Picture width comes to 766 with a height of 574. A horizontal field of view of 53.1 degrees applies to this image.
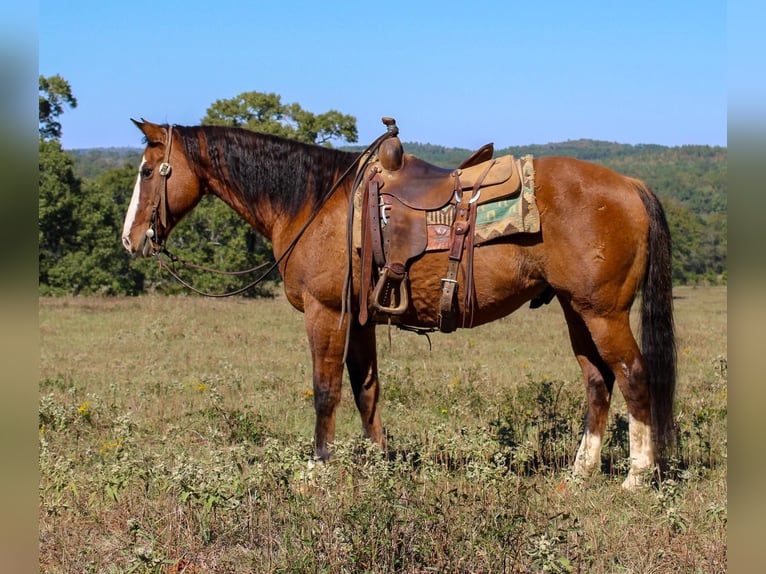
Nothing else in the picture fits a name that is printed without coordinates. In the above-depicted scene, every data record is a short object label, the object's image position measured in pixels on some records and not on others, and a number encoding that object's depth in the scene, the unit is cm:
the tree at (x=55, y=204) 2505
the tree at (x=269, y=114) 2944
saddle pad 507
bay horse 514
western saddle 516
